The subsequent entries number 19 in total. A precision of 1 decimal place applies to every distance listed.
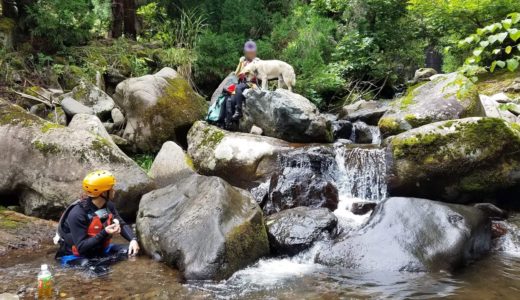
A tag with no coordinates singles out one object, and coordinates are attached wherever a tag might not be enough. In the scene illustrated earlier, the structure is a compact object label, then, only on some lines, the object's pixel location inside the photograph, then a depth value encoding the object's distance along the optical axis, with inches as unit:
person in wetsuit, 194.5
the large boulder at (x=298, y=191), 290.0
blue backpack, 384.8
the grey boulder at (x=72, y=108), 359.3
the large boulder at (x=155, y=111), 374.9
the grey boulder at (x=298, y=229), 234.4
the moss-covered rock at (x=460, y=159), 268.4
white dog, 392.2
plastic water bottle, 169.5
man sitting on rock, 383.2
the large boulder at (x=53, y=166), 271.4
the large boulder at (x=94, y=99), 390.0
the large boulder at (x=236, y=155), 326.0
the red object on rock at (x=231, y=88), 385.4
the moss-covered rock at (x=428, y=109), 322.3
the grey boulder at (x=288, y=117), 353.1
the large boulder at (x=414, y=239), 210.4
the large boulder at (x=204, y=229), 200.5
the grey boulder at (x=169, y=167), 330.6
